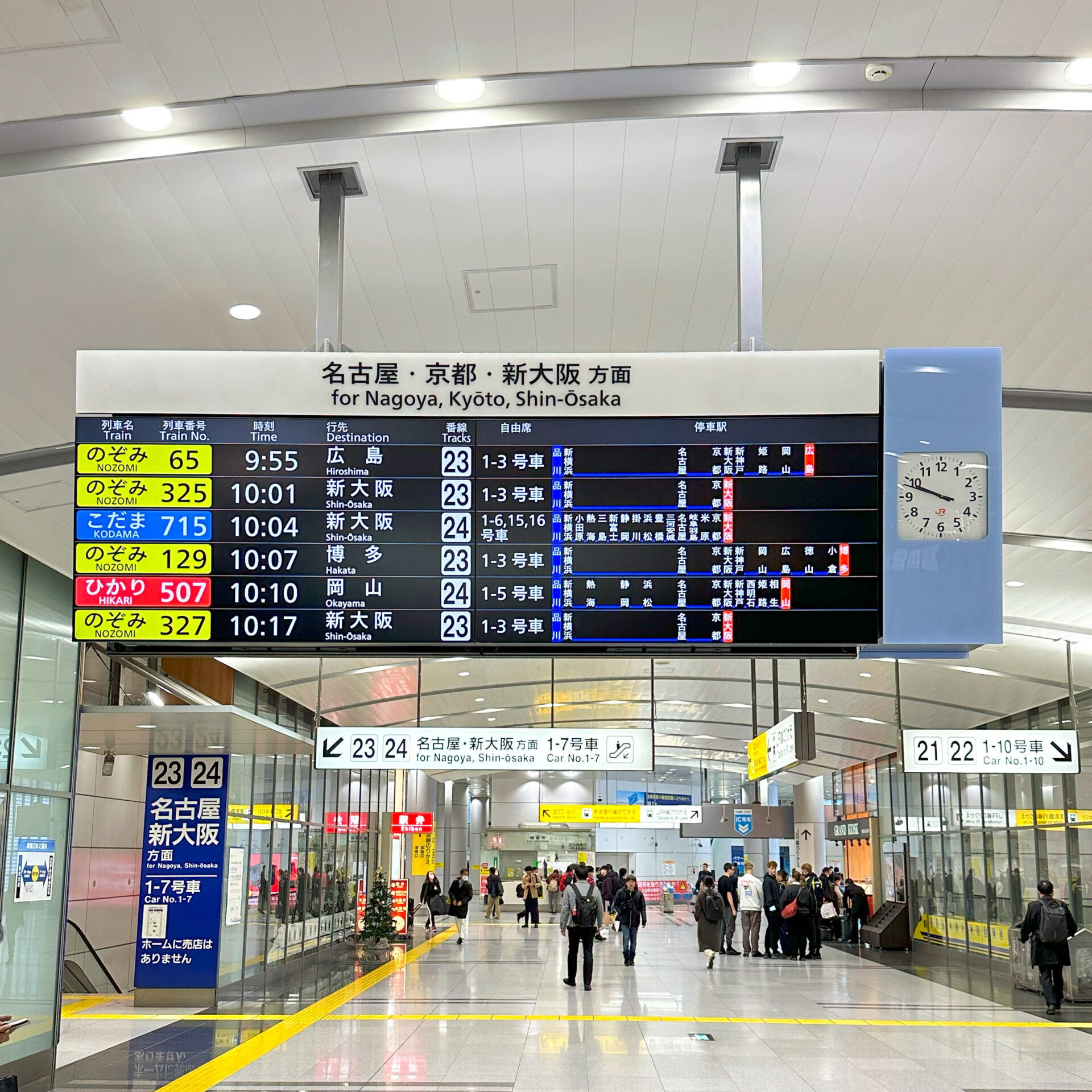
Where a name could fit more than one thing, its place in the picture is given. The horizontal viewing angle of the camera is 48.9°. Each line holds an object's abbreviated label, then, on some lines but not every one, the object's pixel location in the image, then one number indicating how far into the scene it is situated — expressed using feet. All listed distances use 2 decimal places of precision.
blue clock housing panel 14.85
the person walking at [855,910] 81.76
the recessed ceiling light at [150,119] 15.02
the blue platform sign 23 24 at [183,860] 47.47
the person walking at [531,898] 102.47
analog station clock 15.06
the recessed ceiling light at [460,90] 14.82
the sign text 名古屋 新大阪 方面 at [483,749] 47.11
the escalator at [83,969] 49.47
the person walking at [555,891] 121.29
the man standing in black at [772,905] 69.67
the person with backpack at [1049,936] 43.37
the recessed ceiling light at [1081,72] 14.10
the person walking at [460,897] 80.12
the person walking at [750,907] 69.26
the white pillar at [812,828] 121.70
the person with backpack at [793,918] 68.54
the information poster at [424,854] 94.27
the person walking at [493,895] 112.27
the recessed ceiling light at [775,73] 14.40
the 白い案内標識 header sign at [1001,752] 48.24
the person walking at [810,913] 68.54
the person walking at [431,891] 89.61
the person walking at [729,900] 69.31
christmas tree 66.39
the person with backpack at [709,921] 61.93
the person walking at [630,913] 60.54
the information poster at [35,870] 30.09
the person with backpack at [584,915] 48.57
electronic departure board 15.31
